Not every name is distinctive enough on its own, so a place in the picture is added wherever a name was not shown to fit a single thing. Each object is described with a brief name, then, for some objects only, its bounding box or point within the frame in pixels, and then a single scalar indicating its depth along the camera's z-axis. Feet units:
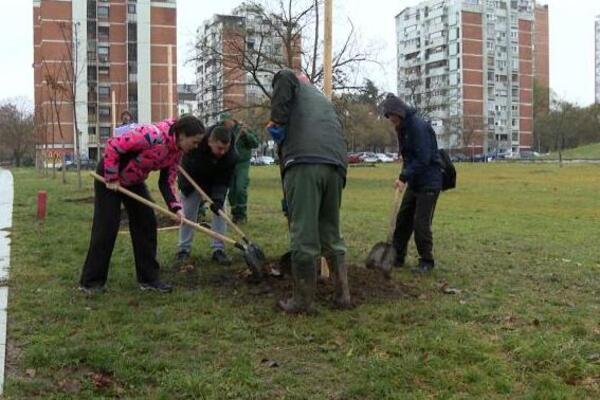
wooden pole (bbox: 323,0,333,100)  21.21
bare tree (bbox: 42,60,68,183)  80.43
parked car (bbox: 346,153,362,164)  214.36
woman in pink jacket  18.90
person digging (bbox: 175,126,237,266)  23.38
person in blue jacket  22.58
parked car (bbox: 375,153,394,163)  275.18
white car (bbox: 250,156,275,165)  240.44
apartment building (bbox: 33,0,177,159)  260.01
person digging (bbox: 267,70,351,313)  16.93
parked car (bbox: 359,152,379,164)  258.16
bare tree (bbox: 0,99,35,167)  215.31
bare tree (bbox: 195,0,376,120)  93.86
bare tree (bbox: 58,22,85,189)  73.56
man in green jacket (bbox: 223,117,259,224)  34.19
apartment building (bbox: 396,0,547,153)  384.68
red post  39.12
